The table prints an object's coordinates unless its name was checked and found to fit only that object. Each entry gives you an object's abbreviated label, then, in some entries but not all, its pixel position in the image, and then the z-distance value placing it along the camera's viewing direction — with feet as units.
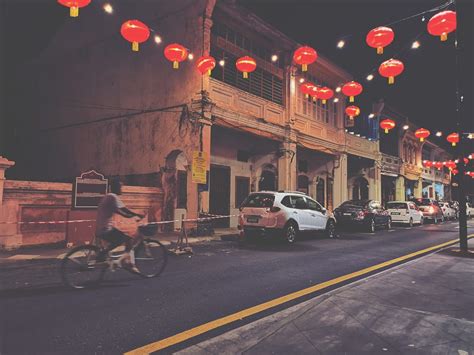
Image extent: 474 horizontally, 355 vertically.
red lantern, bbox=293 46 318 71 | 33.37
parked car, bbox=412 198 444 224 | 73.15
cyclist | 18.70
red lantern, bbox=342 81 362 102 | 37.35
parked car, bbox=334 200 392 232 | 50.75
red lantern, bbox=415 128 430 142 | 65.41
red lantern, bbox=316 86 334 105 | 42.93
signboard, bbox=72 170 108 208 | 32.07
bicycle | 17.53
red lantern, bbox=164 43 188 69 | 34.42
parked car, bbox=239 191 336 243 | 35.24
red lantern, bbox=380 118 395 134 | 56.49
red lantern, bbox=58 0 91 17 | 23.18
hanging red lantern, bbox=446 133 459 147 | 69.10
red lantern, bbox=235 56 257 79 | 36.47
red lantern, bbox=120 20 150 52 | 28.54
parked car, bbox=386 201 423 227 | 63.10
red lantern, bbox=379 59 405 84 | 29.92
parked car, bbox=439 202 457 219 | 84.39
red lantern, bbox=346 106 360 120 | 49.69
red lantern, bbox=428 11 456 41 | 24.48
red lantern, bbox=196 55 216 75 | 36.11
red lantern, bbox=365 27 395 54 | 26.18
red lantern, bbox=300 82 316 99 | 42.19
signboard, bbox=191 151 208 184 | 40.81
